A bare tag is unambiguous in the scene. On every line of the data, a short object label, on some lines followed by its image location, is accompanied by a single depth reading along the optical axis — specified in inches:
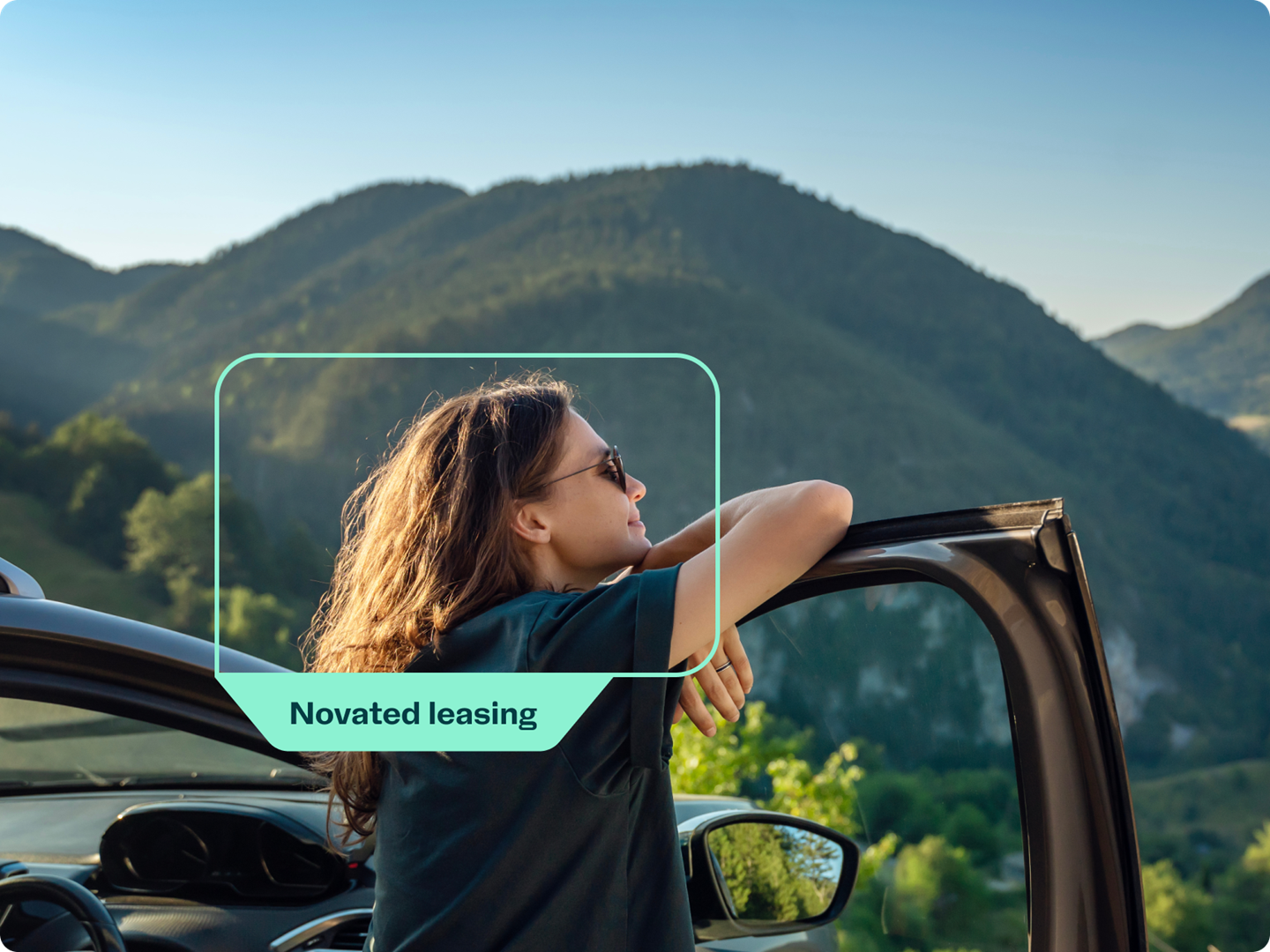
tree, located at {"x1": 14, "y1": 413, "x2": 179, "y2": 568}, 1121.4
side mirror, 53.8
